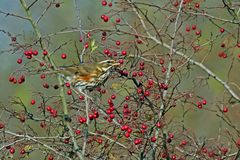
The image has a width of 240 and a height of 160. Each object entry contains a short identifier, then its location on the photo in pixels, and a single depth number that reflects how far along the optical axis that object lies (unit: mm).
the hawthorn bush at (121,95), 9898
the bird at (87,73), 10745
